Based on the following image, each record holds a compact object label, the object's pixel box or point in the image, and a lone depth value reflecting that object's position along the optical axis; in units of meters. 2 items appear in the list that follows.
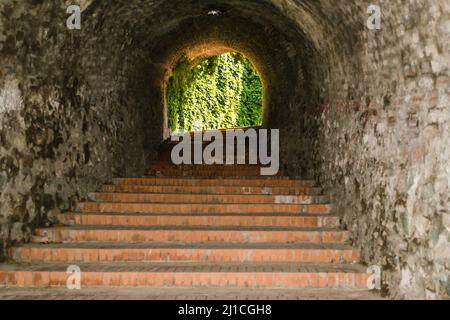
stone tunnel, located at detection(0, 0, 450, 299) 4.08
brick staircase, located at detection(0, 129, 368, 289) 5.24
